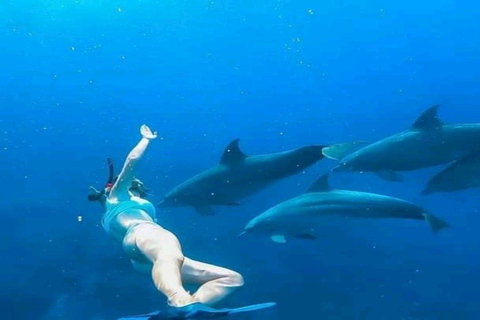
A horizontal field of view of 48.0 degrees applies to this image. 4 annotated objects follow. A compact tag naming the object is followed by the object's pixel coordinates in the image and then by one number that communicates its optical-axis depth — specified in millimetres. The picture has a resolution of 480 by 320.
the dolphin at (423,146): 9312
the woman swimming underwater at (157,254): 4602
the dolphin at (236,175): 9469
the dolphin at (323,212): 9594
